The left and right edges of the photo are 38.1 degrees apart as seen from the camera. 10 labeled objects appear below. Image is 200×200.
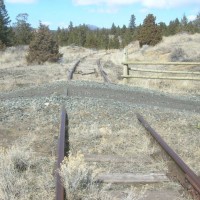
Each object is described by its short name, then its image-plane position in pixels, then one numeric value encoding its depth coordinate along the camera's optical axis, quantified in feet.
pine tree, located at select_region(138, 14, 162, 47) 89.85
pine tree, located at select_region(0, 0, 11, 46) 112.81
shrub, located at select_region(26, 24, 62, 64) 57.18
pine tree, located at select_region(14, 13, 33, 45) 127.22
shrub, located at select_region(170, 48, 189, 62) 56.09
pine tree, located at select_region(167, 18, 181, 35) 140.83
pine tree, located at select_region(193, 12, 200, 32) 150.83
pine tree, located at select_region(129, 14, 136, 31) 221.01
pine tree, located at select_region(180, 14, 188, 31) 131.81
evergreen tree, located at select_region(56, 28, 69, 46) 182.51
